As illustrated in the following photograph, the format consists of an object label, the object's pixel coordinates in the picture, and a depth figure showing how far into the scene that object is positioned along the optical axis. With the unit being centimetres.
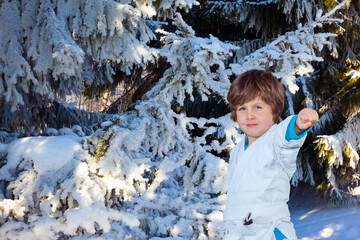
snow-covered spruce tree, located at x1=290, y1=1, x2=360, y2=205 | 559
